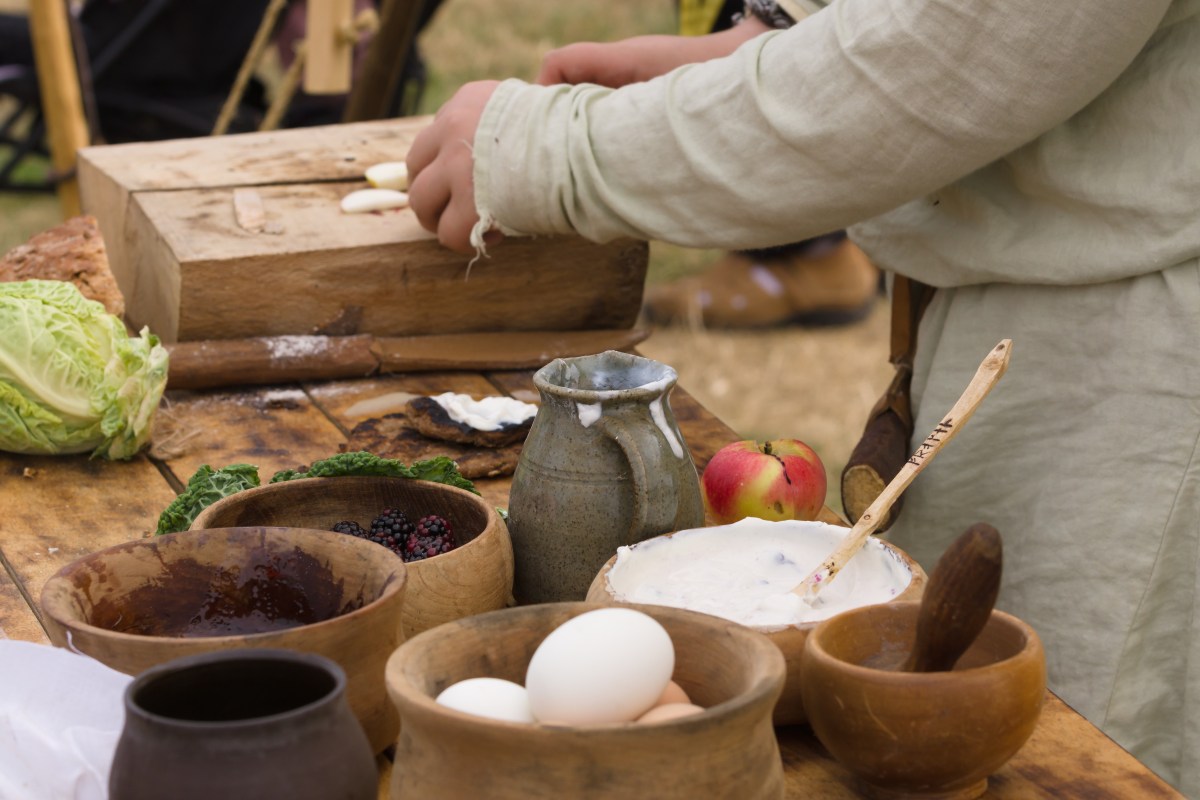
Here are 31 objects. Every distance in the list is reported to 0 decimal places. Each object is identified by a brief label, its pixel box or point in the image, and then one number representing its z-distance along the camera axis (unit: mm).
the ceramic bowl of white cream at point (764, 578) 1692
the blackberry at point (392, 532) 1767
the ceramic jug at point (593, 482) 1768
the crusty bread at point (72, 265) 2211
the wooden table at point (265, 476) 1664
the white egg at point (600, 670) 1535
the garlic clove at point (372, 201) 2438
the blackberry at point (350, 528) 1772
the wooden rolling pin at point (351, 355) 2205
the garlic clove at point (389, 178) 2512
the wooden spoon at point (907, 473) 1719
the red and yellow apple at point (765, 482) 1906
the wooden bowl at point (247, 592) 1634
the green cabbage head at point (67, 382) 2054
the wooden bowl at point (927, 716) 1593
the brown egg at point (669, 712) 1544
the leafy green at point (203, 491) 1847
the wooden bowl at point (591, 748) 1517
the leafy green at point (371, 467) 1815
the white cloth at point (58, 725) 1580
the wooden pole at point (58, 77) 4722
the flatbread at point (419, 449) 2046
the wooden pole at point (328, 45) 3389
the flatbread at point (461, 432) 2065
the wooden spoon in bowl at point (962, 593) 1580
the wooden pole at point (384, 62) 3394
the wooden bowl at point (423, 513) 1732
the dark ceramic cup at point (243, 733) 1490
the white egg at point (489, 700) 1553
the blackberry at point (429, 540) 1757
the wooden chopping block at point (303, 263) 2250
